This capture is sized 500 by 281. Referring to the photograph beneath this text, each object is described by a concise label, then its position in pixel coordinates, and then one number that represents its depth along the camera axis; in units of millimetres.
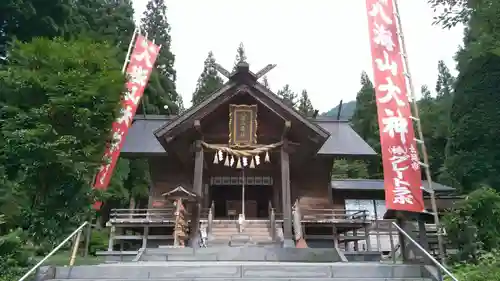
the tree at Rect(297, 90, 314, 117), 56594
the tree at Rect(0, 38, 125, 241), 9781
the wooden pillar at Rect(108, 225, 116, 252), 16312
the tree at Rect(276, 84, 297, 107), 60219
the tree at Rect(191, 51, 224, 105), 46125
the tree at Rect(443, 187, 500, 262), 8164
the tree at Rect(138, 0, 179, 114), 32750
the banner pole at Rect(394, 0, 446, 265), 8152
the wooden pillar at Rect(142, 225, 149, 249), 15996
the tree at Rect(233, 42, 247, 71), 55759
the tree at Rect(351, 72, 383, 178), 42406
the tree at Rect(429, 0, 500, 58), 16953
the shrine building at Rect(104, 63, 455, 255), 15508
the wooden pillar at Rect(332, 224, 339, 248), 16234
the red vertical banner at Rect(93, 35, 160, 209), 12203
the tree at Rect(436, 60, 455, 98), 54625
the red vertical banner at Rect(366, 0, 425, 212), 8922
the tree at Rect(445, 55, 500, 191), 20875
